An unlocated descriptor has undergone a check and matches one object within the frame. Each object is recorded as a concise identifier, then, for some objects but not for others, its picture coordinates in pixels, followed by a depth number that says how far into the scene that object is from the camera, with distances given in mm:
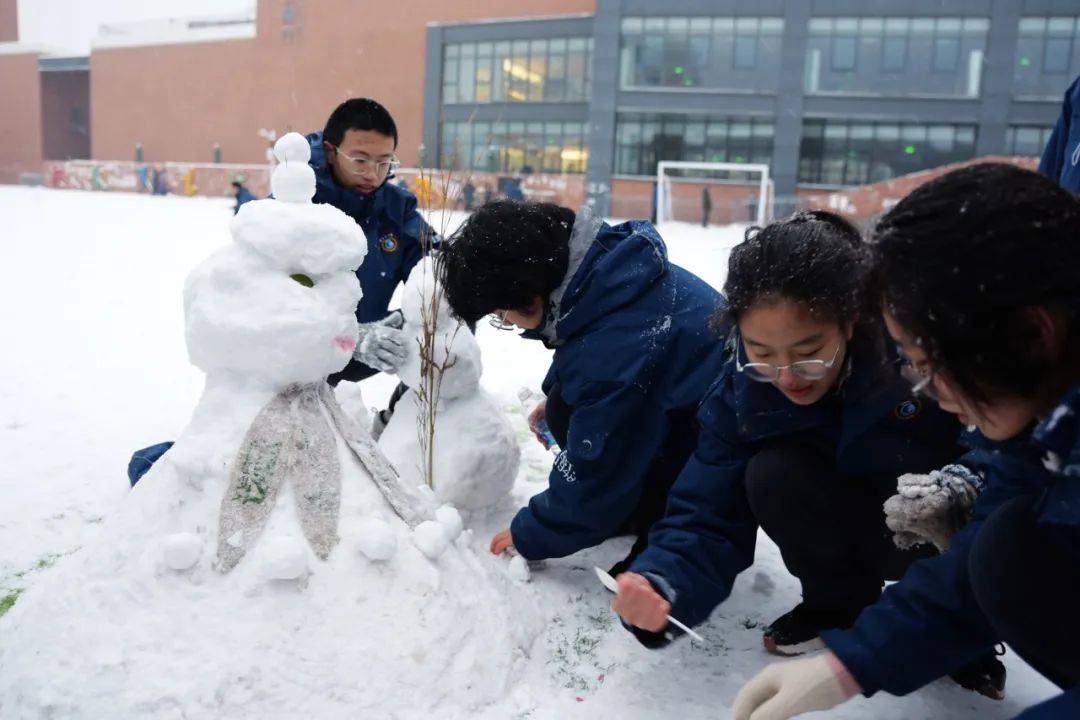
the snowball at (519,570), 2259
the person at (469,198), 17969
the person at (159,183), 27141
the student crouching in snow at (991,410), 1042
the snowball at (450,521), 1896
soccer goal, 21219
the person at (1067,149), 2146
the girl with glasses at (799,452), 1661
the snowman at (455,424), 2584
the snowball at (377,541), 1695
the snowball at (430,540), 1779
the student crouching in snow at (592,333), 2059
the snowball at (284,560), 1604
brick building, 22406
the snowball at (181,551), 1604
